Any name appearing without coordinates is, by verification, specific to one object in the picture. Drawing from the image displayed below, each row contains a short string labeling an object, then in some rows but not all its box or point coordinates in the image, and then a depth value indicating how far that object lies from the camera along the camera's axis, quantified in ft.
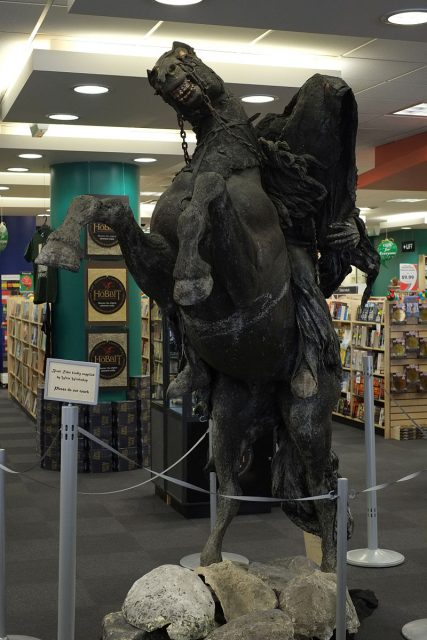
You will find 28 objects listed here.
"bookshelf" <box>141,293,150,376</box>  40.42
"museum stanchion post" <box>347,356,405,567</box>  18.29
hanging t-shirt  28.25
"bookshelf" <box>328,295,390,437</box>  34.60
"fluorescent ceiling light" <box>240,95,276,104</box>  20.58
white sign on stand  12.82
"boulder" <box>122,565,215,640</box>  11.75
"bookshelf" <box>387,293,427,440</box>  33.60
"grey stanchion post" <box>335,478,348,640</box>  11.36
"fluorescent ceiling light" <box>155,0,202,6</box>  14.32
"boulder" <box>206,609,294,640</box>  11.35
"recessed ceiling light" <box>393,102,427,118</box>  25.86
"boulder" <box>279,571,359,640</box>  12.23
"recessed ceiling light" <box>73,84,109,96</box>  19.48
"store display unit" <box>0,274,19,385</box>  54.65
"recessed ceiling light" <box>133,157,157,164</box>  28.76
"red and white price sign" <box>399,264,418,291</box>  57.67
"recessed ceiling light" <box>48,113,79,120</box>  22.66
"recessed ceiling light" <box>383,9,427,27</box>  15.06
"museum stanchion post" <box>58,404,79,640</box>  11.78
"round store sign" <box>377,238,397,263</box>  62.18
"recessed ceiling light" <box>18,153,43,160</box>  28.13
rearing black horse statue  10.02
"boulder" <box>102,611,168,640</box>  11.96
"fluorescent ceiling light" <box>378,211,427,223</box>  62.49
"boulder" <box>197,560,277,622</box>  12.32
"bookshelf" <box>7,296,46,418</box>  38.47
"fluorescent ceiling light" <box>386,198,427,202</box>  49.97
